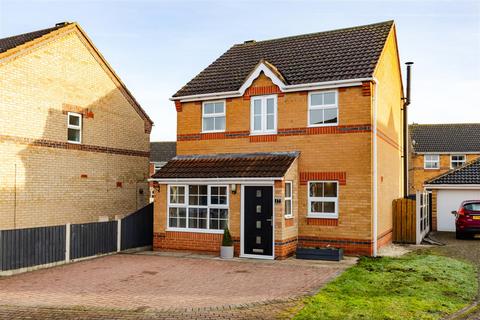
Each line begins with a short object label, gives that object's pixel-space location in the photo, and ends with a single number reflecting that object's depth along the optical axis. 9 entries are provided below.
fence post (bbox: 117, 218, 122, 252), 16.50
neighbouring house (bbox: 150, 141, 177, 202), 47.98
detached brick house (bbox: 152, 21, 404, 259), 15.05
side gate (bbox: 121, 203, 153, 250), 16.86
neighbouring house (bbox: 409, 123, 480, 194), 40.22
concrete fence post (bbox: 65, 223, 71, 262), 14.36
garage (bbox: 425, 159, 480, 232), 22.95
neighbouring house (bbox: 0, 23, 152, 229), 15.44
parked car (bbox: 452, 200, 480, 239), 19.81
